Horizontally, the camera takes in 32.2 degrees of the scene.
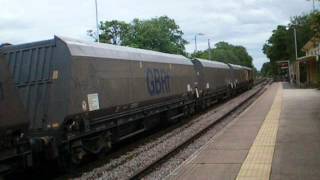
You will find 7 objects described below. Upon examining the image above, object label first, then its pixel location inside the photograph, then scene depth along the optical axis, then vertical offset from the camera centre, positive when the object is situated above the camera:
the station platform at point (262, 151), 10.56 -1.77
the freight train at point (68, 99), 9.78 -0.32
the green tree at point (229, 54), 140.68 +7.17
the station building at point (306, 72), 53.81 +0.36
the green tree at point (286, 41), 105.81 +7.54
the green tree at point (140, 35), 79.19 +7.14
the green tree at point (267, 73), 171.10 +1.08
